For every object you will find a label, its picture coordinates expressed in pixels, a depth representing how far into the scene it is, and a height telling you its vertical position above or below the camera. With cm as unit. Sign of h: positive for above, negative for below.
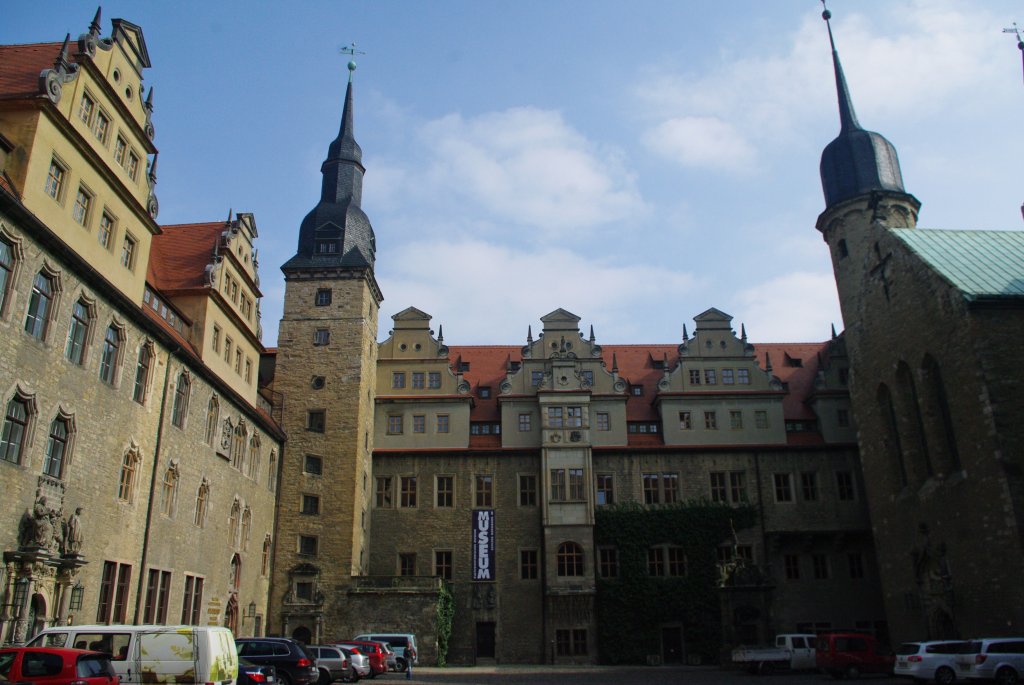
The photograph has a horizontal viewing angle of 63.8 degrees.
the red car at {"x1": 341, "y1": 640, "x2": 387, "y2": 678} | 2345 -79
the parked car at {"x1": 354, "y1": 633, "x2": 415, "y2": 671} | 2837 -43
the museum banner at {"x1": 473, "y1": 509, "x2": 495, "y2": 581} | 3411 +314
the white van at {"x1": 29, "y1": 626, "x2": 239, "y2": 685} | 1233 -31
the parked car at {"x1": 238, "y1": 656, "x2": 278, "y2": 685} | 1516 -83
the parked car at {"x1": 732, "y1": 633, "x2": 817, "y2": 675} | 2630 -113
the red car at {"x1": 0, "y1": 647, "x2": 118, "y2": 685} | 1084 -45
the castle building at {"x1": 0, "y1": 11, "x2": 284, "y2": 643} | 1644 +602
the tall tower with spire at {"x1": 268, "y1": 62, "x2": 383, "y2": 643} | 3186 +915
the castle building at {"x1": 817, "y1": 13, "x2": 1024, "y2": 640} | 2319 +603
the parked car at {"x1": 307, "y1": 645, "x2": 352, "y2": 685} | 1980 -87
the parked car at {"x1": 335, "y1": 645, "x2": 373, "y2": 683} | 2125 -89
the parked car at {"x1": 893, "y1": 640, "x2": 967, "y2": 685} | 1966 -103
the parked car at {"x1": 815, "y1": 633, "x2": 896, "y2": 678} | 2347 -105
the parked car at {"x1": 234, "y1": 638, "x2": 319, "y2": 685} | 1764 -62
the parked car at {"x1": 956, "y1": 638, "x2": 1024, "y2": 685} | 1875 -100
